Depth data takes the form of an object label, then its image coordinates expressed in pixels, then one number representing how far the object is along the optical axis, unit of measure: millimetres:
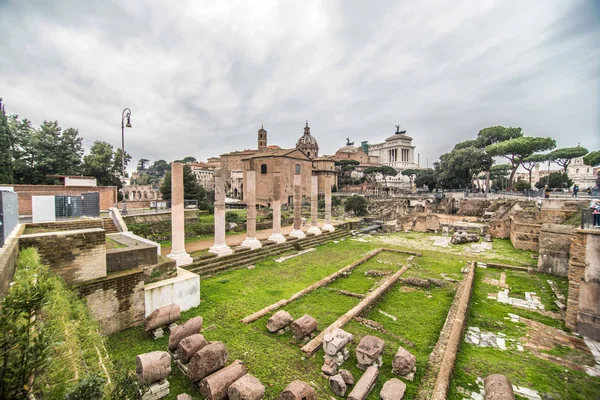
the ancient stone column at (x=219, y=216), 11477
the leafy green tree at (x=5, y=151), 17078
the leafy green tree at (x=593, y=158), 39688
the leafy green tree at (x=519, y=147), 32125
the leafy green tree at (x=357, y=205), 28812
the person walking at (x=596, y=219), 6707
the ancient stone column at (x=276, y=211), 14609
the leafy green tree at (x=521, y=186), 42984
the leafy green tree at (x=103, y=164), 24680
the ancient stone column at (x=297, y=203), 16647
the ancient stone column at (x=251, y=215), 13047
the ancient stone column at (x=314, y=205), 18453
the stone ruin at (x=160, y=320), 6035
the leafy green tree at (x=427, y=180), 49812
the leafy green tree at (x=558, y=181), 40688
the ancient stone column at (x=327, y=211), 18500
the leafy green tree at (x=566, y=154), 40250
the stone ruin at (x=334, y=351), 5031
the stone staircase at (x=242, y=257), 10320
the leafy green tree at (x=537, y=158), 42594
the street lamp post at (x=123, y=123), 14219
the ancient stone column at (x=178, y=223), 9695
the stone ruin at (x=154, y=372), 4293
